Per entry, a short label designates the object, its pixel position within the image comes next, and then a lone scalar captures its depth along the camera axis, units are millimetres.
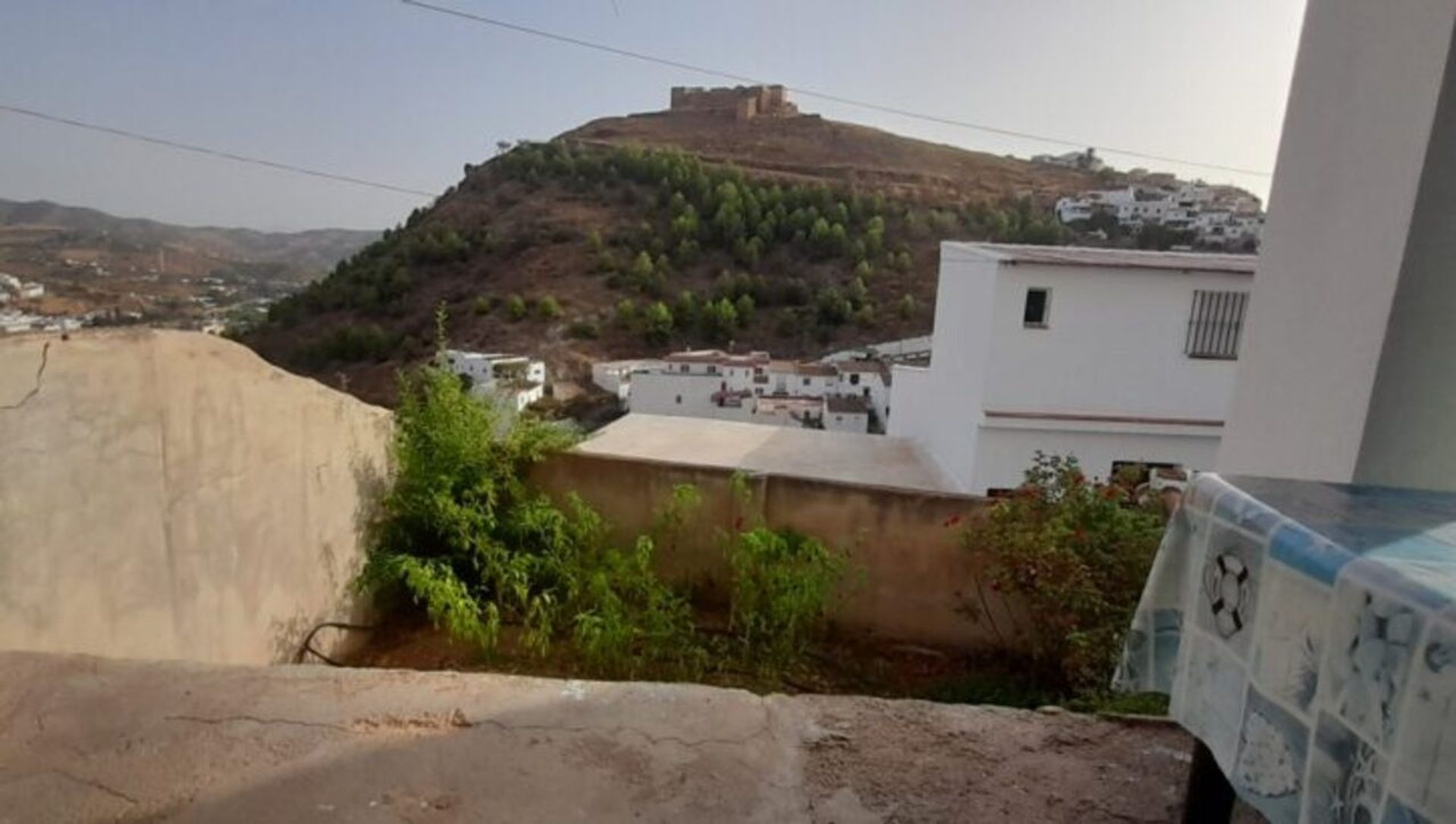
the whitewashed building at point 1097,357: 8469
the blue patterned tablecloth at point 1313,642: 747
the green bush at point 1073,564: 3039
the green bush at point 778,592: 3430
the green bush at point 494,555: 3301
